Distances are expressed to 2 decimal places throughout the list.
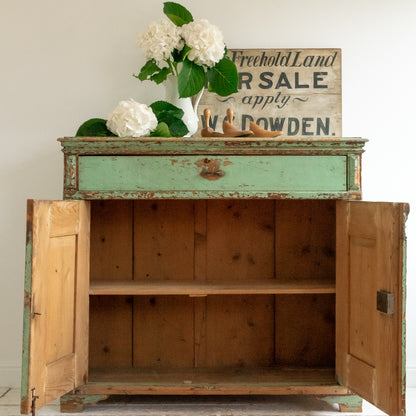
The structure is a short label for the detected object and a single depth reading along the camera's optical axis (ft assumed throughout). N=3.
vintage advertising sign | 7.14
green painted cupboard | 5.03
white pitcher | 6.42
